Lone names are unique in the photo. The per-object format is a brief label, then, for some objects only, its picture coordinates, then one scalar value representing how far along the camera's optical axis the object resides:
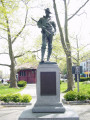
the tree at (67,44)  15.44
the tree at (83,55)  24.57
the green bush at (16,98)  10.07
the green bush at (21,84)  27.22
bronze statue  7.23
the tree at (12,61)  21.61
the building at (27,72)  40.00
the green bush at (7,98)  10.09
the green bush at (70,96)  10.23
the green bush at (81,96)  10.11
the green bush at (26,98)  9.98
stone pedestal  6.46
